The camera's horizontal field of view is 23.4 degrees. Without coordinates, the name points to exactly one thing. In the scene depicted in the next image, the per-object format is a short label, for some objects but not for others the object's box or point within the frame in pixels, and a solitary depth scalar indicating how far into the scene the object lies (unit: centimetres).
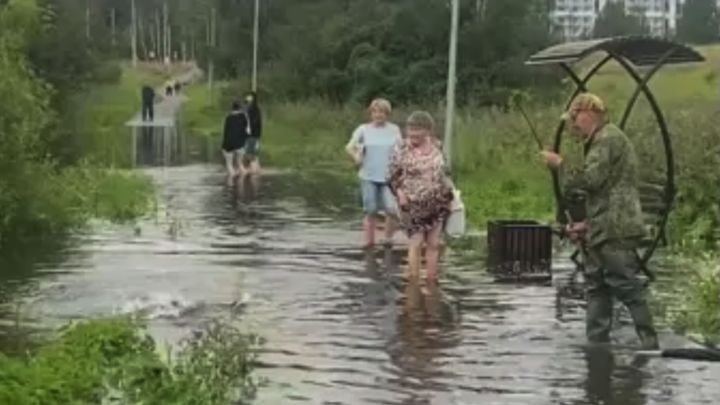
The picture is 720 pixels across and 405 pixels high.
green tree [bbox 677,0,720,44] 7969
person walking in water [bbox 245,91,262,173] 3309
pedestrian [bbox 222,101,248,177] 3167
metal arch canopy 1317
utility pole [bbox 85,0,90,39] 6570
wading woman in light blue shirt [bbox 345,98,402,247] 1816
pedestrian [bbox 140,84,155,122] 6844
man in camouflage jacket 1161
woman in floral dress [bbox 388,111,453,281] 1531
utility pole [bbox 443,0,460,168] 2392
